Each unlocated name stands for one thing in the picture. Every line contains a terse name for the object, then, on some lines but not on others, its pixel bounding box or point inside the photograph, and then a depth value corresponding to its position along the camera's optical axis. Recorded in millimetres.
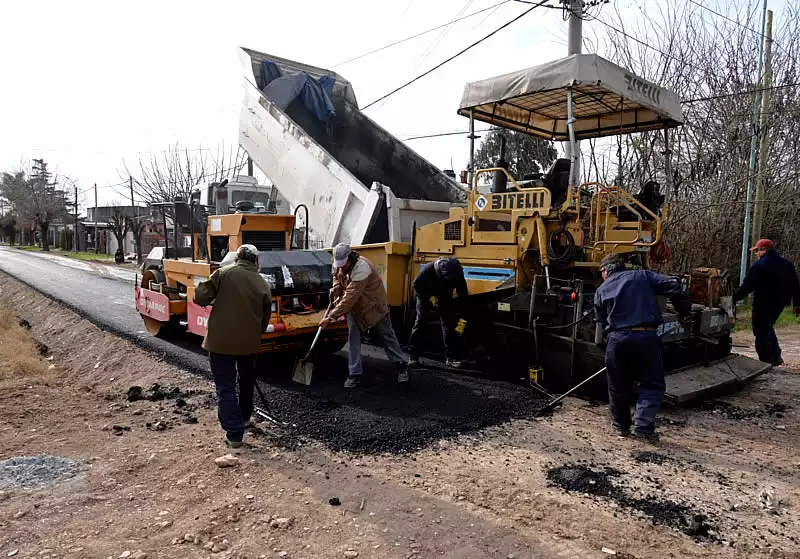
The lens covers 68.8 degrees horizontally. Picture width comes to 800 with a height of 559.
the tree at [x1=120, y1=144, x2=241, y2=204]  26145
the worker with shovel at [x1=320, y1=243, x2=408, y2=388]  5410
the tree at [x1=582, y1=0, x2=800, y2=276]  12070
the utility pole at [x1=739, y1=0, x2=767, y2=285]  11203
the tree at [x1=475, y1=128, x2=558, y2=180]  16328
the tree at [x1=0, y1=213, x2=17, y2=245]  52969
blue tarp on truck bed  9008
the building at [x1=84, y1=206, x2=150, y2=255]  39094
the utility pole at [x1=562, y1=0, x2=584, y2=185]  10562
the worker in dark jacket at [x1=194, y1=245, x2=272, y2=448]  4098
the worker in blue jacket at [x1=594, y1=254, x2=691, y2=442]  4316
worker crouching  6012
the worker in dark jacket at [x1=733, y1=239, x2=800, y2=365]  6504
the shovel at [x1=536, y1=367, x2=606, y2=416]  4891
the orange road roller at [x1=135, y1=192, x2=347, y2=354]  5973
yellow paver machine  5426
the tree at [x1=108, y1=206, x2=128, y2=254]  28969
